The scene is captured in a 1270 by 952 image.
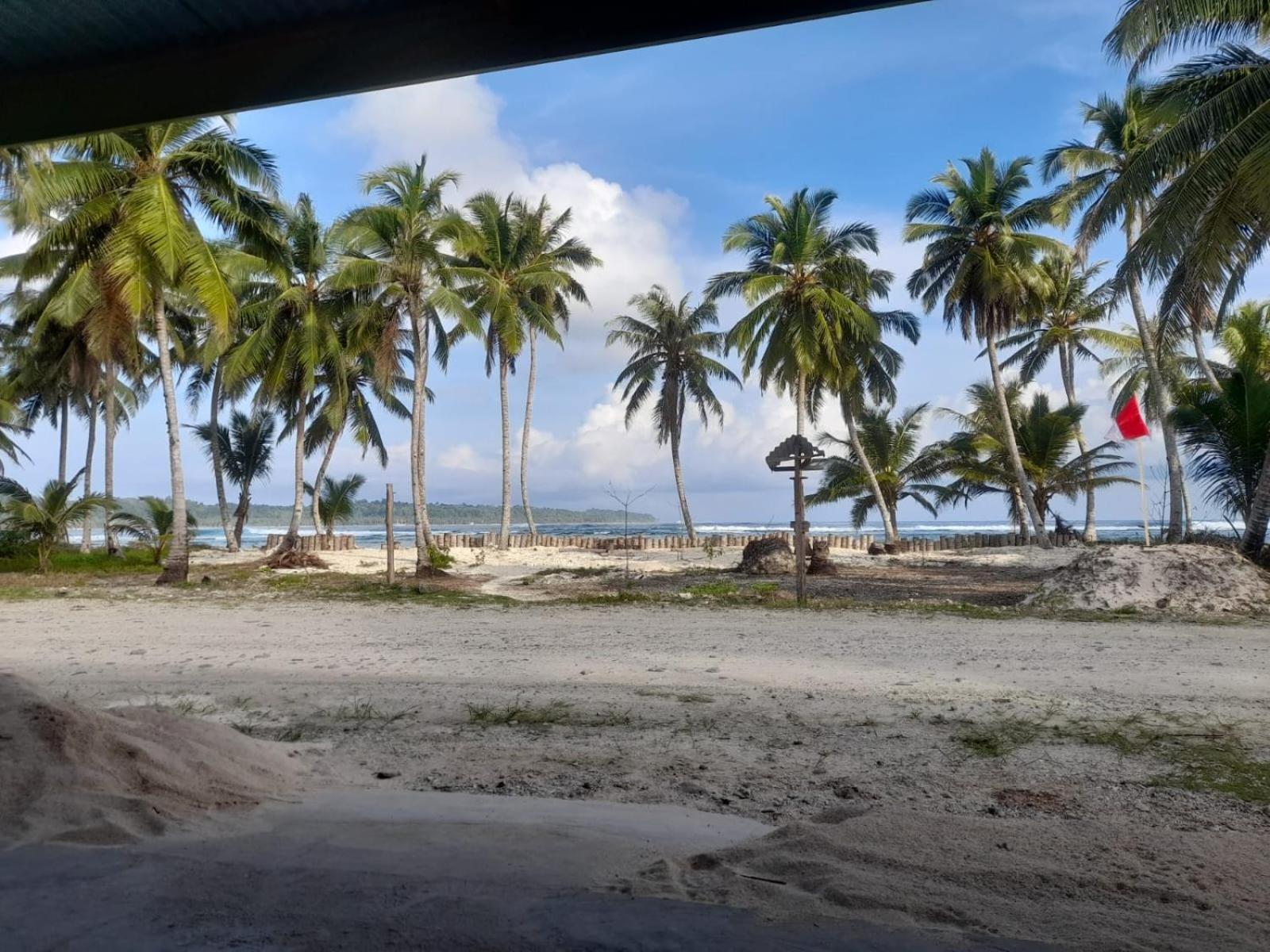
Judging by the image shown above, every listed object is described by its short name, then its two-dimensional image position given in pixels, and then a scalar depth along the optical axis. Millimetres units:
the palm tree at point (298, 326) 25438
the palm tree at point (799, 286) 27109
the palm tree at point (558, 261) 30281
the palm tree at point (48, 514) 18938
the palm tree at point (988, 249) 26656
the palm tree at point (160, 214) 16328
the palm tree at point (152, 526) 21656
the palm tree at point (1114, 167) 21953
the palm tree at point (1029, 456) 31000
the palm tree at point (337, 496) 37656
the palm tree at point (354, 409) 30125
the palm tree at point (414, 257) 21141
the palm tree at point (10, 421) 26328
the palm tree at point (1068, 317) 31484
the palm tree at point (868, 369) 29234
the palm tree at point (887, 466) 34344
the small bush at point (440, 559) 22038
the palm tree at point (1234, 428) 16094
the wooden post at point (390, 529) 16062
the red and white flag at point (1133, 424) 21422
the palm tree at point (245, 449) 36938
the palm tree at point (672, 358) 35844
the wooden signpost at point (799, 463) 12953
